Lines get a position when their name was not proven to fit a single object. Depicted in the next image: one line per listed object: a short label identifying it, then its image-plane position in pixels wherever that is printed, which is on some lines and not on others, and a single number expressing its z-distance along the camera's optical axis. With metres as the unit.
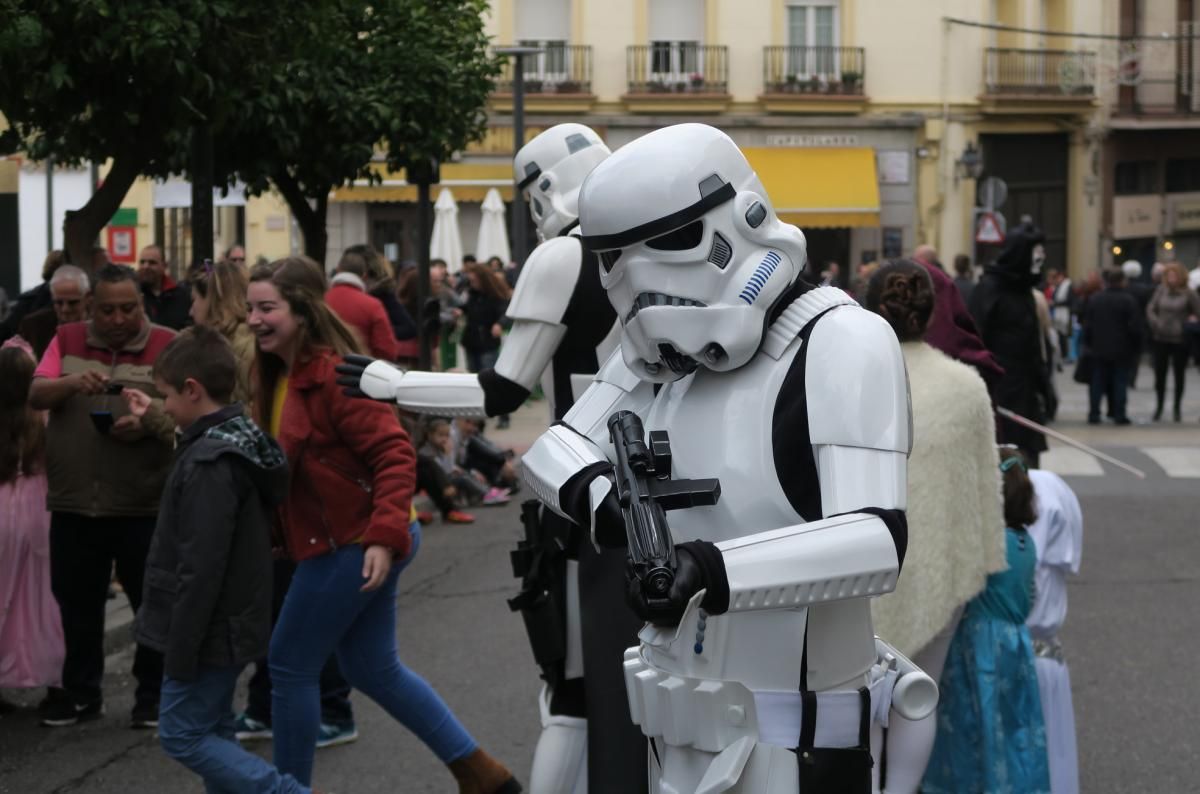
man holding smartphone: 6.43
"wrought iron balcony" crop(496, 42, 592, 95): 32.56
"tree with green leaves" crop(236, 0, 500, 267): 11.64
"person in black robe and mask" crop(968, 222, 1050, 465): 9.16
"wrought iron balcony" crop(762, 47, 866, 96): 33.19
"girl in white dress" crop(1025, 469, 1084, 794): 5.14
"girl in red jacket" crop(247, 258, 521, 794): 4.96
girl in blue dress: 4.85
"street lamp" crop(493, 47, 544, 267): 16.59
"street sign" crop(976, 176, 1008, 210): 24.98
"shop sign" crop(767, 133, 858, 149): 33.25
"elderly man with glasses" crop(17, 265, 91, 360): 7.73
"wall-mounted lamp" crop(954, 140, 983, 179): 31.58
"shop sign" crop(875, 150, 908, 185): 33.50
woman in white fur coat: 4.49
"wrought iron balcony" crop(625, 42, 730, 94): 32.84
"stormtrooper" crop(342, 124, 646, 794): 4.34
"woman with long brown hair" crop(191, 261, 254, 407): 6.83
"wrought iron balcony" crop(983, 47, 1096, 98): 33.94
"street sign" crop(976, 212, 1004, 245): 23.61
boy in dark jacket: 4.50
